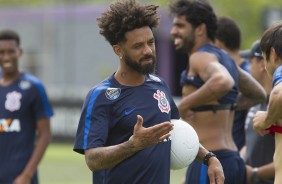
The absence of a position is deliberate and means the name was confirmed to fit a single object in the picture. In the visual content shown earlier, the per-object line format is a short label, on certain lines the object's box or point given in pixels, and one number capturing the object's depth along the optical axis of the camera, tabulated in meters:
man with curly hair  11.45
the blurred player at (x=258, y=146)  15.45
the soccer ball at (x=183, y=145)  12.12
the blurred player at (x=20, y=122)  16.77
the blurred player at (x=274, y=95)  11.66
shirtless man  14.53
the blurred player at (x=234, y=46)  17.67
